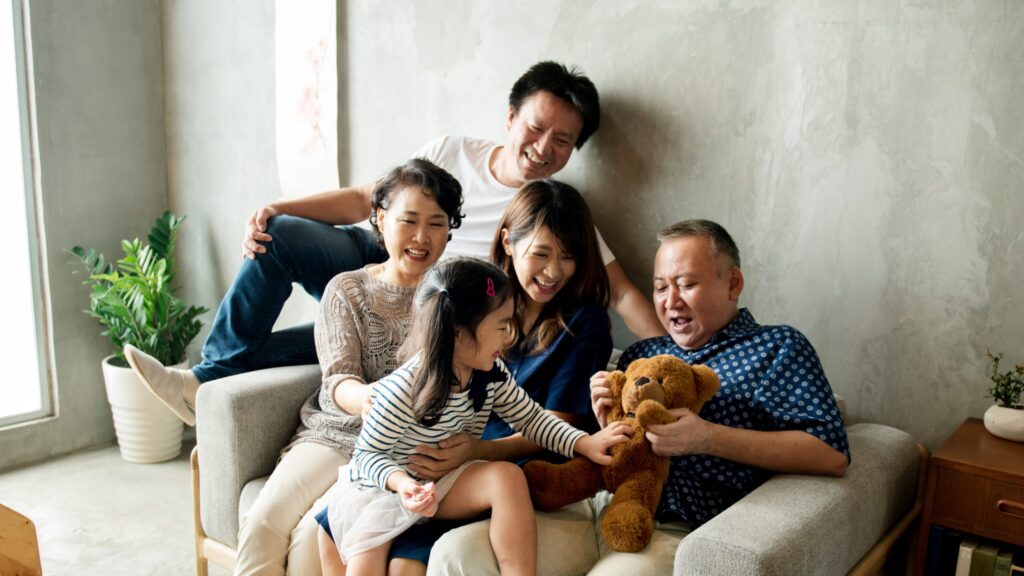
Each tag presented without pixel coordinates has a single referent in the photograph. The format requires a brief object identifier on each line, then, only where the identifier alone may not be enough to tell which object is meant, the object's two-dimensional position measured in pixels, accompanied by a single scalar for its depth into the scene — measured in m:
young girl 1.66
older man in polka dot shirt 1.71
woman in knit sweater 2.07
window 3.45
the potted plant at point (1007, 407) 1.83
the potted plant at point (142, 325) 3.51
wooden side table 1.69
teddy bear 1.65
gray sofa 1.43
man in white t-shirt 2.42
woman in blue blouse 2.01
